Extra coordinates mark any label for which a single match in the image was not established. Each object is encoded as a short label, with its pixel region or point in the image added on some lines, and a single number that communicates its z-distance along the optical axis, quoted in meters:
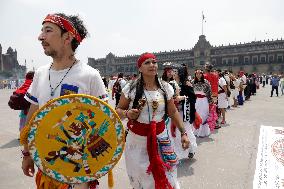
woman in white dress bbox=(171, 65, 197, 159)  5.31
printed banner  4.15
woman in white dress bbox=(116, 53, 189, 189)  2.92
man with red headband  2.22
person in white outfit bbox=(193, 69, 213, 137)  7.08
